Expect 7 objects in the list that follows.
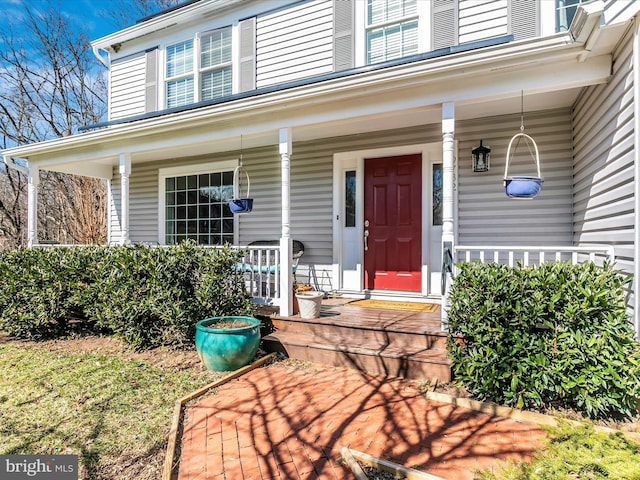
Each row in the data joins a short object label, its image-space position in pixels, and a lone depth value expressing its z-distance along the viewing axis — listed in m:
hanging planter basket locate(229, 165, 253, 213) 5.46
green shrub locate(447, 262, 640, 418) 2.58
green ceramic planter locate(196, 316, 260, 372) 3.57
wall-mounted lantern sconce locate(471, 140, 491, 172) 4.82
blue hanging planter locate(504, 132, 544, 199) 3.55
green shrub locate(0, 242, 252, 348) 4.30
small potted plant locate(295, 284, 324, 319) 4.32
